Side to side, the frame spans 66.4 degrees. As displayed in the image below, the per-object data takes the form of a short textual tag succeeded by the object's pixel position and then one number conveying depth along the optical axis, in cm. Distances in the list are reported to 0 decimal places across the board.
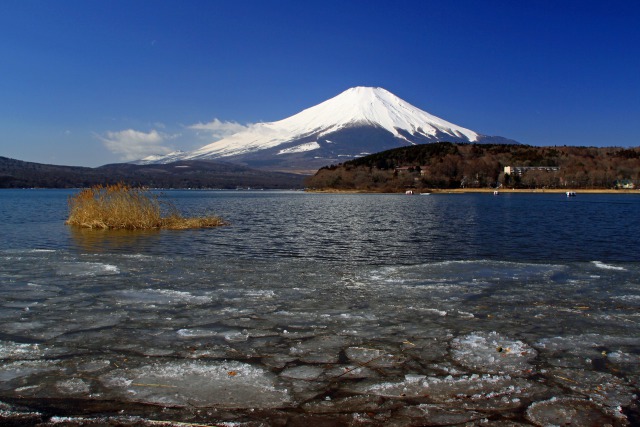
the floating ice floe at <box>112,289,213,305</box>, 757
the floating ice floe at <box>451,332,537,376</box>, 466
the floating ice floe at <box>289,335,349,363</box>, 495
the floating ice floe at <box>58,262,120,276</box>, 1017
